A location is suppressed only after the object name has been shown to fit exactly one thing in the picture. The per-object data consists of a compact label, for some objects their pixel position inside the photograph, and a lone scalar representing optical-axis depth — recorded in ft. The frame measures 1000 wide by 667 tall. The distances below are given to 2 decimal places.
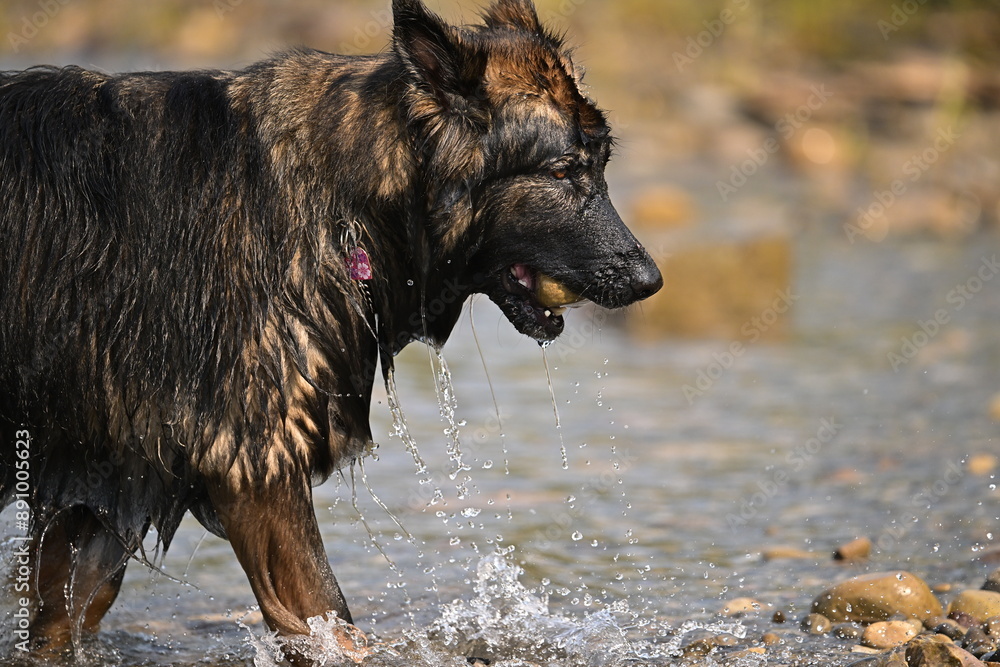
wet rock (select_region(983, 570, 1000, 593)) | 30.99
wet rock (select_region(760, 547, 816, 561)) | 35.91
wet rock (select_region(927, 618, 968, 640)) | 28.60
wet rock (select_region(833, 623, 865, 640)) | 29.55
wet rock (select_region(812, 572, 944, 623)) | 30.17
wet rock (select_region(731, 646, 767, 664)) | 28.25
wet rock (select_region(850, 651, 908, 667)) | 25.73
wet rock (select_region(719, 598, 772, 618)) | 31.53
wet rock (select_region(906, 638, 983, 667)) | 25.49
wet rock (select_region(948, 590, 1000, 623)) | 28.94
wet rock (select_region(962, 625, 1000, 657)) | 26.89
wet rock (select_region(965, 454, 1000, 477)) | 41.88
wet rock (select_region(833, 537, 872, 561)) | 35.42
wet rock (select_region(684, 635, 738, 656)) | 28.78
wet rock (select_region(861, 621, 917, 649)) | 28.73
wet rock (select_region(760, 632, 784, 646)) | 29.30
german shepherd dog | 24.72
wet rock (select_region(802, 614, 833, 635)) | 29.91
